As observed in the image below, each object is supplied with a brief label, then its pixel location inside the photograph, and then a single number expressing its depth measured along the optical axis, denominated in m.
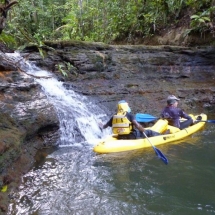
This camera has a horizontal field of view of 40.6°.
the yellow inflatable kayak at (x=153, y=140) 5.62
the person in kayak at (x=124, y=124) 5.81
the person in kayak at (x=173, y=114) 6.86
